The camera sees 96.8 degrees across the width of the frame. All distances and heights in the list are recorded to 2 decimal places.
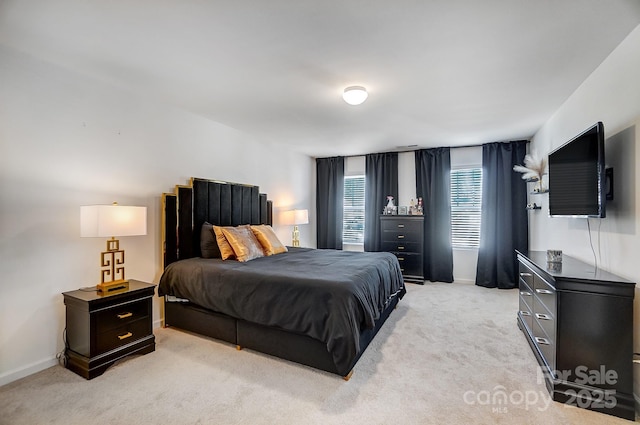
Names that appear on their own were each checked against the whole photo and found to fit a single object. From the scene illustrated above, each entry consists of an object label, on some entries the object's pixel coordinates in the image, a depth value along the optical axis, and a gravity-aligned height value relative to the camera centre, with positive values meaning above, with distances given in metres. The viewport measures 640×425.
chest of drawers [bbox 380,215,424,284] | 5.28 -0.54
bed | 2.23 -0.74
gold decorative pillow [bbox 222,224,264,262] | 3.34 -0.38
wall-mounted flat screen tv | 2.12 +0.31
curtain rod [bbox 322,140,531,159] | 5.23 +1.25
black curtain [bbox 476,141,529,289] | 4.89 -0.07
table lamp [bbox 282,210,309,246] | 5.27 -0.10
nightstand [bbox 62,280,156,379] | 2.26 -0.99
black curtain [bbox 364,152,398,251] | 5.91 +0.51
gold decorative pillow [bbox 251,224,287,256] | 3.82 -0.39
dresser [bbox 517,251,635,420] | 1.82 -0.86
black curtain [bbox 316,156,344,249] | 6.43 +0.26
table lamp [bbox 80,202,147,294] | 2.30 -0.13
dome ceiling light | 2.77 +1.17
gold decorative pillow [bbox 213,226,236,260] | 3.37 -0.41
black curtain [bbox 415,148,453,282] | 5.38 -0.03
